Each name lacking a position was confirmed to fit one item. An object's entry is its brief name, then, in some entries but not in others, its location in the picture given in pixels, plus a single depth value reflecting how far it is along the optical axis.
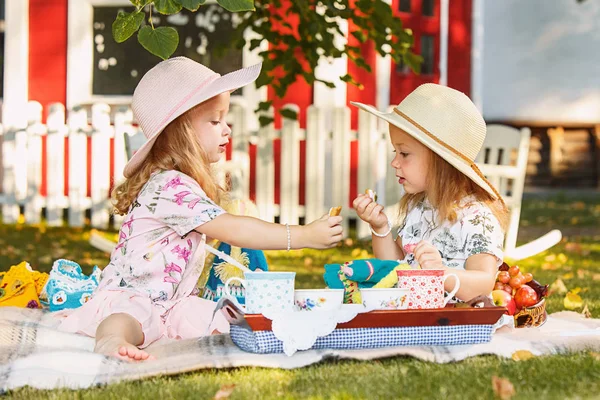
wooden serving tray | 3.37
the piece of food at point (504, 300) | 3.95
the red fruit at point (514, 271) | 4.08
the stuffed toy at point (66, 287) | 4.30
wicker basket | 3.98
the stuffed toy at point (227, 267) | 4.00
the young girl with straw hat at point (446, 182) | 3.86
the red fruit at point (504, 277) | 4.07
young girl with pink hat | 3.70
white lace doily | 3.25
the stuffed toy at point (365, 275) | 3.51
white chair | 7.29
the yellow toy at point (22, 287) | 4.54
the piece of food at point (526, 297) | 3.98
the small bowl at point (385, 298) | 3.41
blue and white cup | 3.29
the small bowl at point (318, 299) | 3.37
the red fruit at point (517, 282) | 4.04
